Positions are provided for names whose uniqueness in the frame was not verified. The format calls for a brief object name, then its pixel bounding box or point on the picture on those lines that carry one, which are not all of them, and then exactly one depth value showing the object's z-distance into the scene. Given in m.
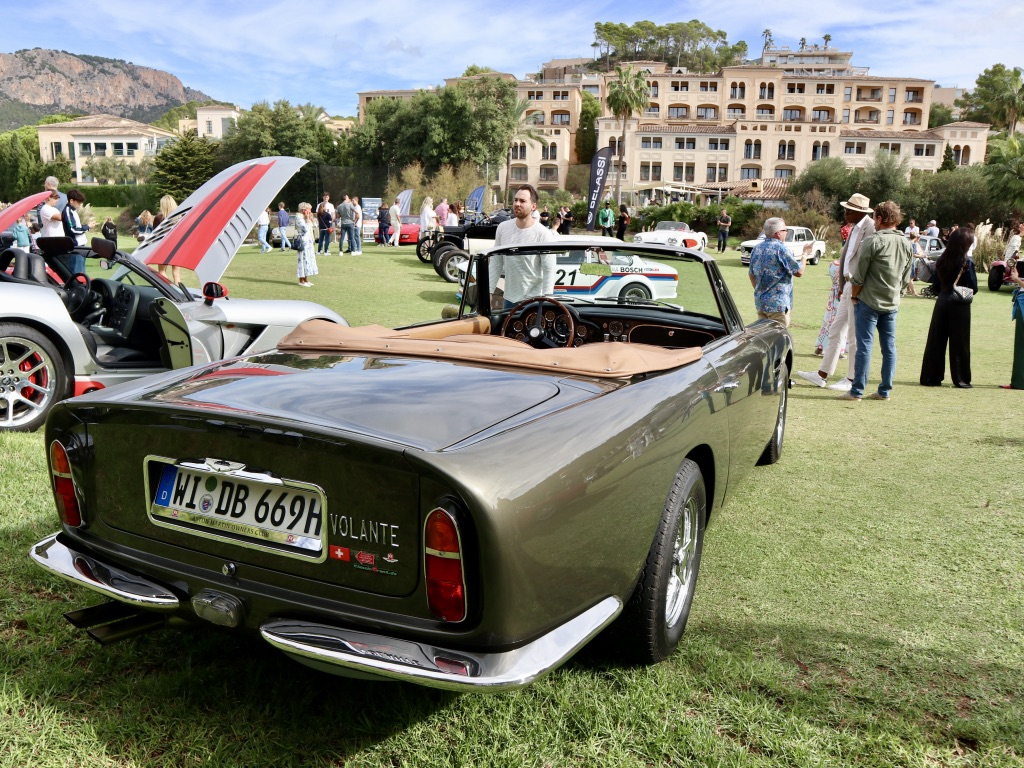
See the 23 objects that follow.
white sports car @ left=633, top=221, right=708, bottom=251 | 26.27
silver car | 5.24
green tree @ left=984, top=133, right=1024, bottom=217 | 41.04
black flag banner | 27.25
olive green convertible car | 1.87
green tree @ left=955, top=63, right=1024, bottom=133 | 81.69
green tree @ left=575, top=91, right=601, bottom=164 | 98.56
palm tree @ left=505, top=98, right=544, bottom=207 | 63.31
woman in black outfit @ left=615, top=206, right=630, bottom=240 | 31.08
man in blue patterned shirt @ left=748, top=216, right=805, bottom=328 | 7.63
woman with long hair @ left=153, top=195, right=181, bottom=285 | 14.90
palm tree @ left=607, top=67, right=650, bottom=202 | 76.12
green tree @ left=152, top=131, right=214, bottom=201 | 64.31
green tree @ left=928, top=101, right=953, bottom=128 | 111.56
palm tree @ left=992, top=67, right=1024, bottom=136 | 81.69
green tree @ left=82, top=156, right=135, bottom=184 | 103.69
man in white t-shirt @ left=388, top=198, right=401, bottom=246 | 27.33
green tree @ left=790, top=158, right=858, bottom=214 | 57.38
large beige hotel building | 81.69
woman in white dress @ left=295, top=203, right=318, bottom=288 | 15.66
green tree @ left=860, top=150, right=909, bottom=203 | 55.41
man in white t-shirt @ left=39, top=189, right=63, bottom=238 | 12.70
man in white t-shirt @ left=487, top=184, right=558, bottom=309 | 4.07
